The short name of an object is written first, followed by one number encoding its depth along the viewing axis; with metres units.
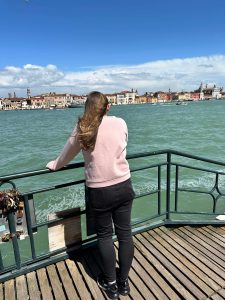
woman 2.33
